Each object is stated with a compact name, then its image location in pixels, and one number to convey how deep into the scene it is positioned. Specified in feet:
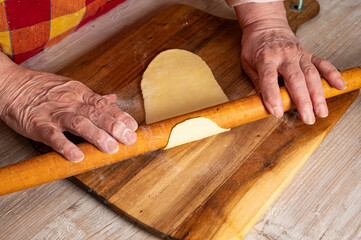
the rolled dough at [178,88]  3.06
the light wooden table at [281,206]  2.82
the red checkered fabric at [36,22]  3.18
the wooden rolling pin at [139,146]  2.75
